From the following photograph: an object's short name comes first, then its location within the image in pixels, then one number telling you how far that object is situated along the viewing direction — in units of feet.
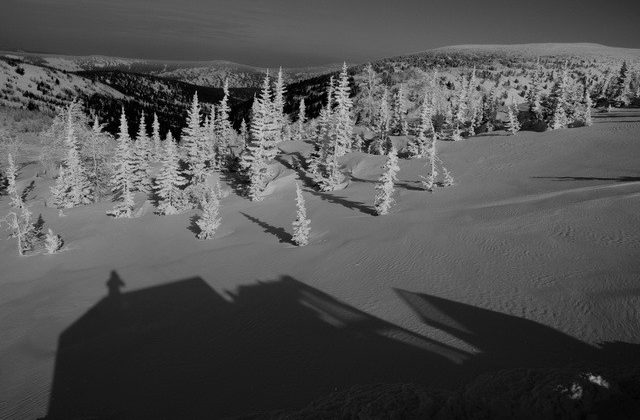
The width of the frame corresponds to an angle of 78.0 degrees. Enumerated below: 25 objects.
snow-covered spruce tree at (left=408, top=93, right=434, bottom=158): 149.28
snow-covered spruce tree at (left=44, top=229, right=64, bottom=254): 94.43
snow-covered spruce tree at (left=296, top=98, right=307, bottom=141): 246.72
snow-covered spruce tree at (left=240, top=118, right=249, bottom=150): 209.17
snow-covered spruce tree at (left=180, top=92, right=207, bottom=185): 143.95
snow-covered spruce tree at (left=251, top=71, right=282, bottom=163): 139.74
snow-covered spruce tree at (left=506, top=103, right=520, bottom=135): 142.41
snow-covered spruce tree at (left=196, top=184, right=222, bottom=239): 97.14
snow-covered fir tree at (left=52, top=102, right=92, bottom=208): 139.74
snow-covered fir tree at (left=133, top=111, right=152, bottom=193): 159.74
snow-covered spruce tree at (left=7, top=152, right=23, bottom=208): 108.37
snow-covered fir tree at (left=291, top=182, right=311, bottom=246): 80.94
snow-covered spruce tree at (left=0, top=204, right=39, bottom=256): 98.18
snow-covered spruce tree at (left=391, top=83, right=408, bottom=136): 203.04
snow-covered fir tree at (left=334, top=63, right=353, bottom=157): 132.67
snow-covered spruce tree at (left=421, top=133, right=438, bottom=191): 104.22
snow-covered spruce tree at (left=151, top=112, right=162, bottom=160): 210.13
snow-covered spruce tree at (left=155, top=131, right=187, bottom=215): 127.03
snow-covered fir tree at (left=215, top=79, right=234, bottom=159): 181.75
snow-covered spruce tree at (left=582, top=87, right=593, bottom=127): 134.51
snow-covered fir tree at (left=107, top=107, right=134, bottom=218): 128.98
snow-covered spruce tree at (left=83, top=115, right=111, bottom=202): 160.56
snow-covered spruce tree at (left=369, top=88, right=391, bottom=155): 178.19
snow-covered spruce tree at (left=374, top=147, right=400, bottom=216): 91.61
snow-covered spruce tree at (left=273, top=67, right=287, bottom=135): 163.86
